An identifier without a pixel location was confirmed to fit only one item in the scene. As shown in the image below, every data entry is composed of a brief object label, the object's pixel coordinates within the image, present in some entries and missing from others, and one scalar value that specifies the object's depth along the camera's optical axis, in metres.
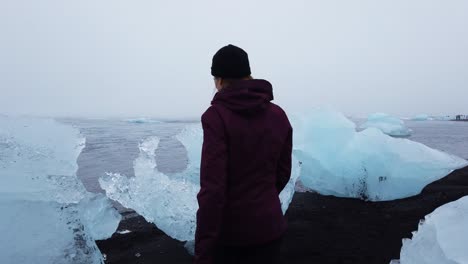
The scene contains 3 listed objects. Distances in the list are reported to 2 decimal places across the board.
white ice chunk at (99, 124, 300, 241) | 3.84
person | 1.62
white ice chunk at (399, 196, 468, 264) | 2.12
